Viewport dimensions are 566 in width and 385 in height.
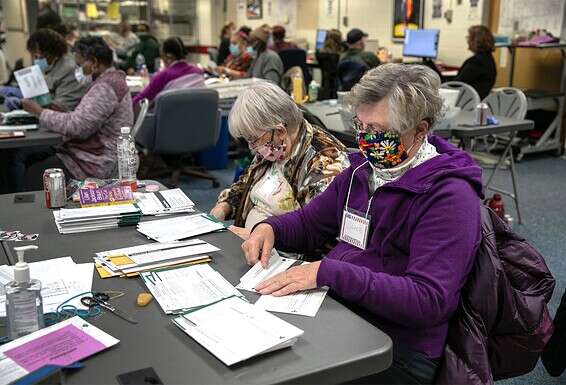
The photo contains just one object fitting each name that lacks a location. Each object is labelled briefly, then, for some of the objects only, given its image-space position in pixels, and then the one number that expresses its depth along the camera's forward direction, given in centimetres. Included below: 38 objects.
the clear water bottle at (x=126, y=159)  250
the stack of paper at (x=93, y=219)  189
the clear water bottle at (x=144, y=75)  642
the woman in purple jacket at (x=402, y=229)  134
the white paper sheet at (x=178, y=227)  180
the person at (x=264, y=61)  643
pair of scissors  130
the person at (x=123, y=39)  912
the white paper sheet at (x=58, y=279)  137
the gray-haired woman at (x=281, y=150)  199
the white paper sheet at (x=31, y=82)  364
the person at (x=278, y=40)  786
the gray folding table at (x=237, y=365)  106
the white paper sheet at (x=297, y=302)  131
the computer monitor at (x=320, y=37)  948
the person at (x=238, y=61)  728
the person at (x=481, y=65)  590
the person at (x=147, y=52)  813
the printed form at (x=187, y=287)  133
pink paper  110
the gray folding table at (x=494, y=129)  383
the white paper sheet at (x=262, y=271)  145
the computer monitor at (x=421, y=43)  717
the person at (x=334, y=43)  800
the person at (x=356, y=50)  654
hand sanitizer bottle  119
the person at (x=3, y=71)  698
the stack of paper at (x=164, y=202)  206
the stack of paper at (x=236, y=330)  112
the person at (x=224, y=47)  898
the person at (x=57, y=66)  411
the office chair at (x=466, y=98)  481
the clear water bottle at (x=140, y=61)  772
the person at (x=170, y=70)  521
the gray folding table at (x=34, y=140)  322
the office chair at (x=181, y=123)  460
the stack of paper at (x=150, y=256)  154
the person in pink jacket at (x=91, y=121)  342
